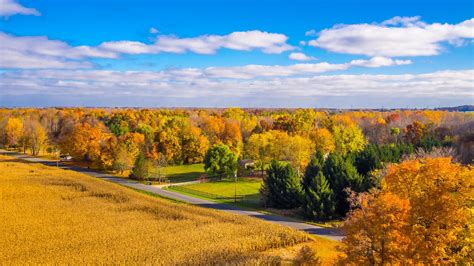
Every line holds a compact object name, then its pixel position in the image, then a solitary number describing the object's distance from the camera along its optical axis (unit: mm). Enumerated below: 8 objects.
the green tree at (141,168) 75000
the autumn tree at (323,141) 81125
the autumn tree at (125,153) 82438
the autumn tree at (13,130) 129125
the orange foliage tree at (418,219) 21938
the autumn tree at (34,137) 119688
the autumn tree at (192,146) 94175
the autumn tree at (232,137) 93188
